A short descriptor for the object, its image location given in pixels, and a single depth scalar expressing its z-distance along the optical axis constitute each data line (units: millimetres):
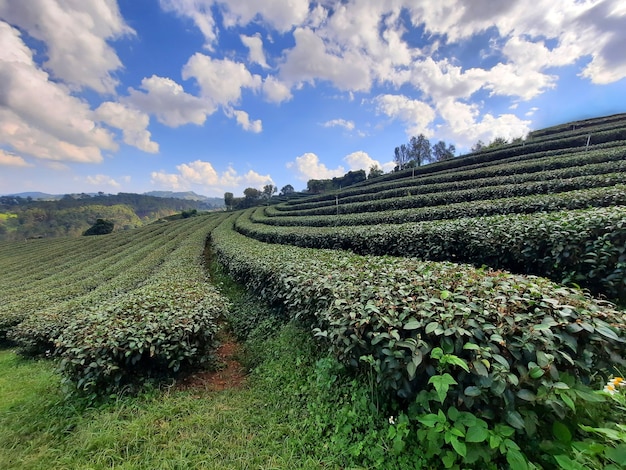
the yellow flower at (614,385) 1707
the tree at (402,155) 72506
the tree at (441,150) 70425
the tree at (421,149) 68625
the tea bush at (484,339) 1797
